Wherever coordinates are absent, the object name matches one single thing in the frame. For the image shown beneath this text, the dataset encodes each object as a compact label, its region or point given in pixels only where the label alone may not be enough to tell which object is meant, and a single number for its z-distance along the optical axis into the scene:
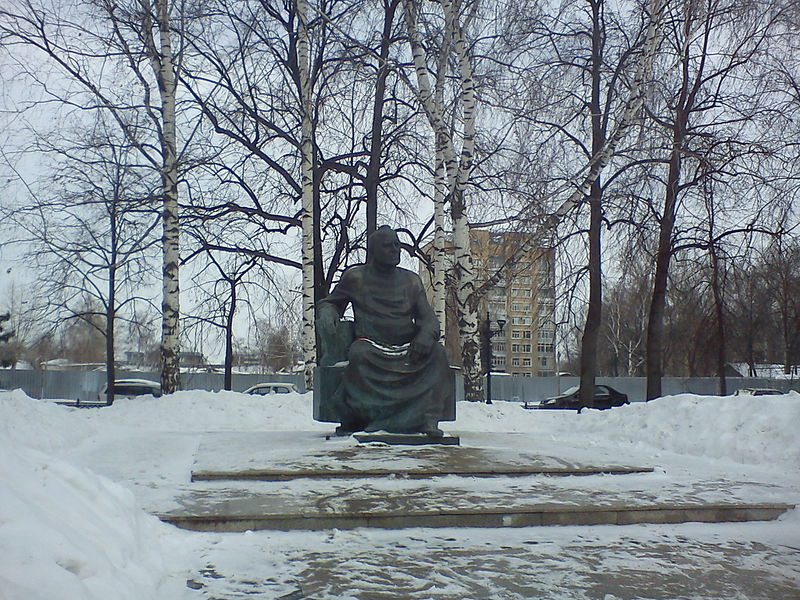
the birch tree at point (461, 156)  13.32
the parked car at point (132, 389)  27.22
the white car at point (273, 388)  25.75
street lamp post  21.33
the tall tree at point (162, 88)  13.17
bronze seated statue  7.39
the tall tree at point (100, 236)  15.39
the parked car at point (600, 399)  27.19
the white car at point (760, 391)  25.95
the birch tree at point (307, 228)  14.62
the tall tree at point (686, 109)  13.61
